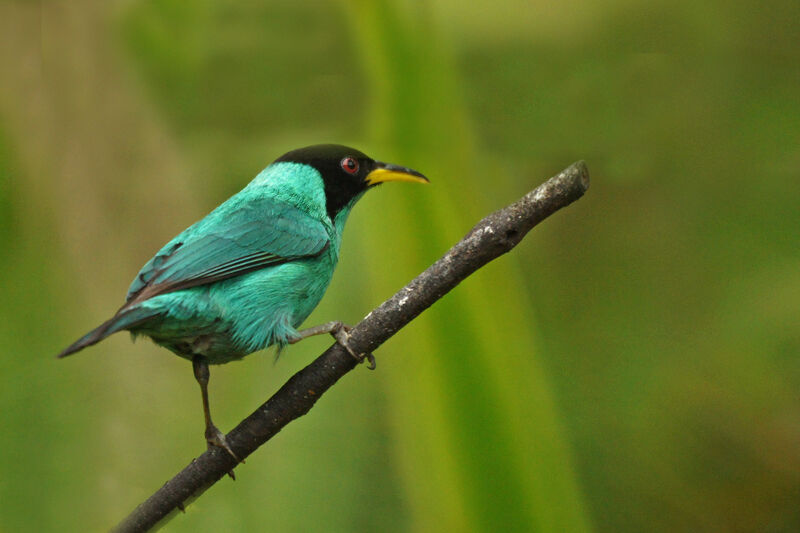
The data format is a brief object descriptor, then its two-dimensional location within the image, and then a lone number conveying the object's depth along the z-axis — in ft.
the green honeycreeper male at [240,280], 20.01
